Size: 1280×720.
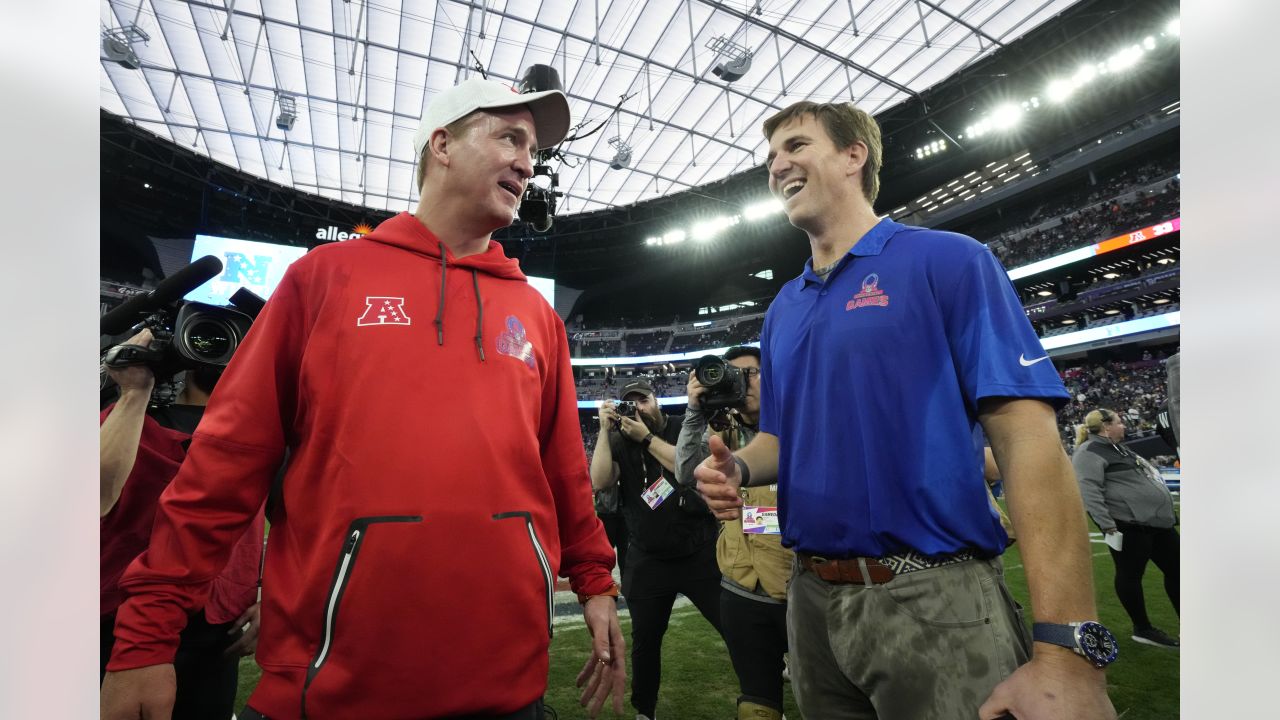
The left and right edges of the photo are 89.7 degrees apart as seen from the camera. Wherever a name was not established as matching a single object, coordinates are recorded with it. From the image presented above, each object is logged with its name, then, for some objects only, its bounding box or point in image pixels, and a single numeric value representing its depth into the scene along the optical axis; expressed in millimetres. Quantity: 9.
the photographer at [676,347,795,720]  2957
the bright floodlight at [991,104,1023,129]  19062
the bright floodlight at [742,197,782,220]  26188
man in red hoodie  1347
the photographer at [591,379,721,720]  3721
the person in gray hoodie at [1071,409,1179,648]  5078
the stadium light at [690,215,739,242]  27719
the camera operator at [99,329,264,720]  1998
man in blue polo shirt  1278
